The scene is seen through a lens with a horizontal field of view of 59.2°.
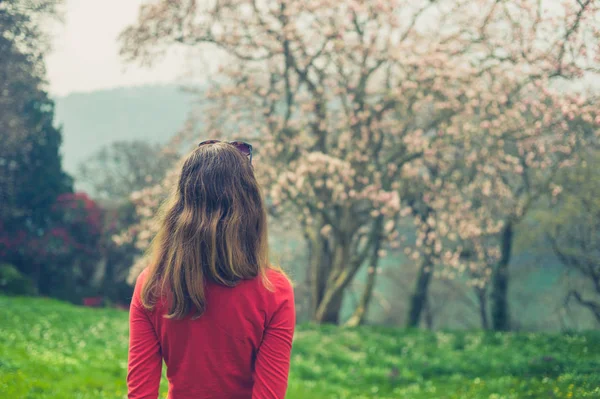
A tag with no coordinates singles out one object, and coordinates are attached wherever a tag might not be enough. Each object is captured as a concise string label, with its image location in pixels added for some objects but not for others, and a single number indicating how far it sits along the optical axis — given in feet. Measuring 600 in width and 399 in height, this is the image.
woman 7.15
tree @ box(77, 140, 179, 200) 113.19
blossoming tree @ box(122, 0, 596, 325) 48.14
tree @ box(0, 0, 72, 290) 49.44
